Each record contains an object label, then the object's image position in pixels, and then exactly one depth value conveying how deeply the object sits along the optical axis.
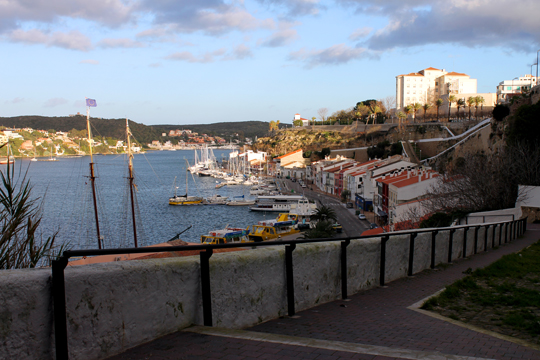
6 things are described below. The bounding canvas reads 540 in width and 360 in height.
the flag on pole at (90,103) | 34.72
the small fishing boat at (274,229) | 41.03
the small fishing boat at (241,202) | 71.31
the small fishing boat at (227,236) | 36.19
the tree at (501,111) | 52.25
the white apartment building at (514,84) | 112.68
